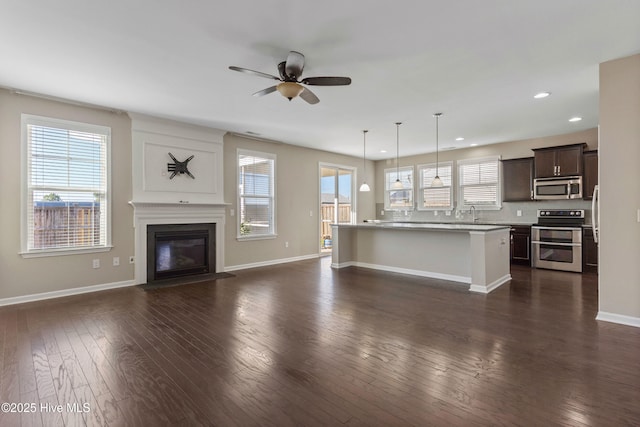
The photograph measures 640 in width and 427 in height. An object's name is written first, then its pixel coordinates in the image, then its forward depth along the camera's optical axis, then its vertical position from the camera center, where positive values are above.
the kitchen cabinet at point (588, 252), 5.80 -0.74
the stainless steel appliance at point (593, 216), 3.97 -0.05
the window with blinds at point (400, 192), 8.95 +0.65
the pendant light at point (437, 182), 6.00 +0.60
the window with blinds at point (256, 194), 6.53 +0.43
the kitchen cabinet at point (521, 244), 6.48 -0.66
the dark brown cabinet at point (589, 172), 5.86 +0.76
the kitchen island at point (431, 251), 4.63 -0.67
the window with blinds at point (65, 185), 4.24 +0.43
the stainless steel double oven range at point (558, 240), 5.86 -0.53
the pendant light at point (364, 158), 6.63 +1.64
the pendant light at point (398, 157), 6.01 +1.64
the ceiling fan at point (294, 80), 3.01 +1.32
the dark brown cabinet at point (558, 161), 5.97 +1.03
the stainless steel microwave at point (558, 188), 5.99 +0.49
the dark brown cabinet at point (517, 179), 6.79 +0.75
